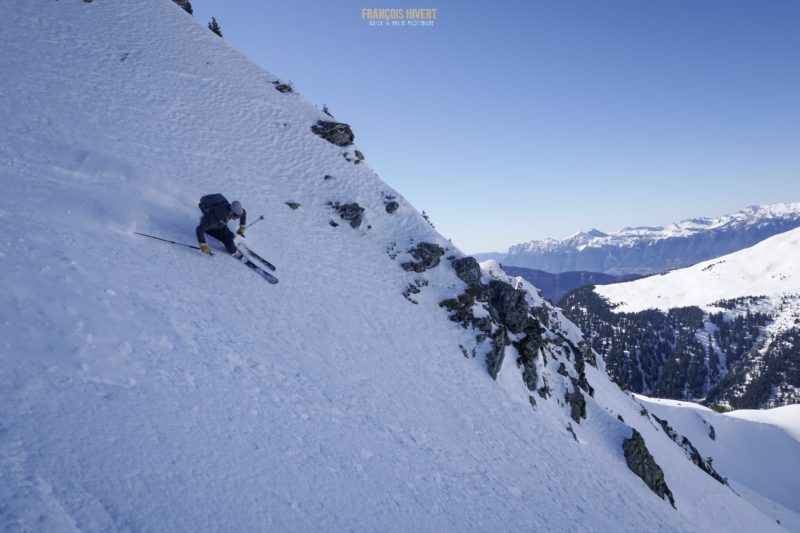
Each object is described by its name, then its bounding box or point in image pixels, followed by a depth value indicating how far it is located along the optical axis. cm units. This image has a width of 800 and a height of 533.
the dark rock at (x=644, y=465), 2109
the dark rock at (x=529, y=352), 2153
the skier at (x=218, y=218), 1447
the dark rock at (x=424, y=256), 2302
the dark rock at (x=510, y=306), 2409
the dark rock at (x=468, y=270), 2397
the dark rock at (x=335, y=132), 2795
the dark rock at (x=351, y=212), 2373
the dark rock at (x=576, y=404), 2266
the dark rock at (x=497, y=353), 1958
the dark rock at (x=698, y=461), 3594
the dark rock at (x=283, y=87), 3002
